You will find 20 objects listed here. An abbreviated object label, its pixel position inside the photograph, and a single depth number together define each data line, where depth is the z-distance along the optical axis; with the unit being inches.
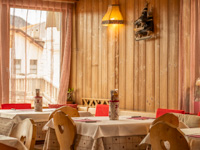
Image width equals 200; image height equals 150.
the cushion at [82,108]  319.6
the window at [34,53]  339.6
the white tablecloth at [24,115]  213.0
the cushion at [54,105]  298.0
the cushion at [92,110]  311.0
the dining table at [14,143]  111.4
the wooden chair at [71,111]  203.7
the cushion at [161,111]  223.7
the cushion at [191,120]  182.9
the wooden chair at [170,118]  162.5
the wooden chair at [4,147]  107.5
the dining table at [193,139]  117.9
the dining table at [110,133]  153.5
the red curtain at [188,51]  220.5
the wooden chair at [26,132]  122.4
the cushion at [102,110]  272.3
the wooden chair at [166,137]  115.9
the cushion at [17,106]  280.0
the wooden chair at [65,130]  164.1
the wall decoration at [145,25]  259.6
